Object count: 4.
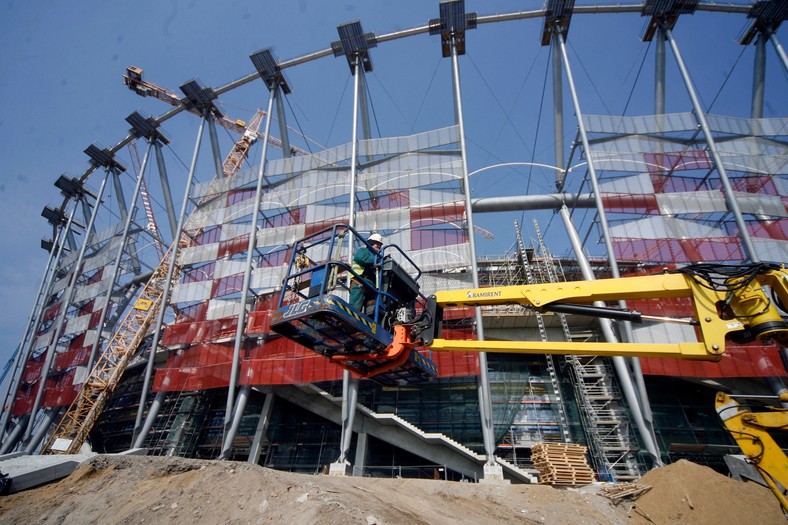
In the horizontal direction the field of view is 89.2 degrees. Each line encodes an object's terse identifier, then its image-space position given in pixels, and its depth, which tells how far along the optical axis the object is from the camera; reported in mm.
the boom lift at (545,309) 4973
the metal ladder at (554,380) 20172
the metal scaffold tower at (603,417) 17391
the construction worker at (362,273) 7133
